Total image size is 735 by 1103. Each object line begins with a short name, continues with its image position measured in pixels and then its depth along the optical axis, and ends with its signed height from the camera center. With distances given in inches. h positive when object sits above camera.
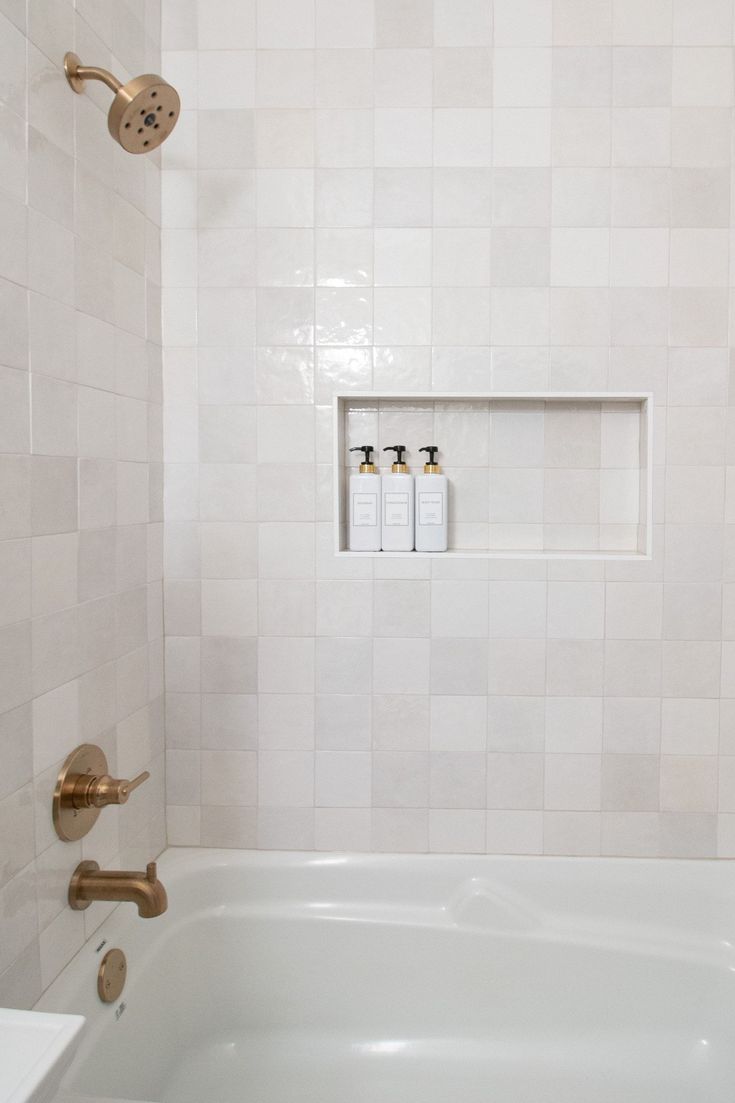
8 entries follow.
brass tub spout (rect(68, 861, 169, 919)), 51.6 -24.3
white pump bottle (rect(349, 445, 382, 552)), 69.6 +0.2
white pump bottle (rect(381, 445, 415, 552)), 69.6 +0.3
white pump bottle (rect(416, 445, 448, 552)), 69.2 +0.2
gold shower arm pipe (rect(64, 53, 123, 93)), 49.4 +27.1
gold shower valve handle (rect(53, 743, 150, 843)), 50.7 -17.9
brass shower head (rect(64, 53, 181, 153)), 48.2 +24.6
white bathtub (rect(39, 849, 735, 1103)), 63.2 -38.1
